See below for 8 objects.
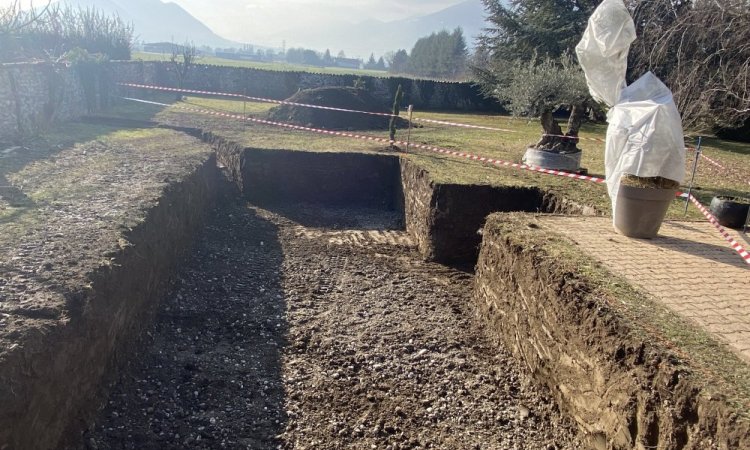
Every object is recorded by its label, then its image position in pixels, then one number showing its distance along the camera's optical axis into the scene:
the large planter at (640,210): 5.44
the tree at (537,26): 20.03
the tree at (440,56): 61.53
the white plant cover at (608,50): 5.78
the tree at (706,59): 12.27
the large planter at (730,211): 6.43
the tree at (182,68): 26.65
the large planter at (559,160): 10.15
